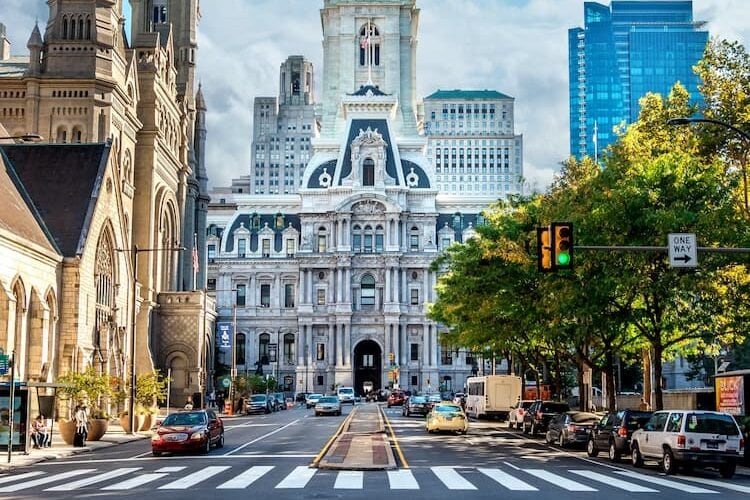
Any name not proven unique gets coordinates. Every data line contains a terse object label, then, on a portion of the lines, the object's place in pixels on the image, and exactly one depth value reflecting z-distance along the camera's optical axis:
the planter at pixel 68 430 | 39.75
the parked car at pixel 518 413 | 52.17
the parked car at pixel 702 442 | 27.23
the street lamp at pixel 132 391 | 47.84
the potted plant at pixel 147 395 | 51.50
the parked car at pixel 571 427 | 37.78
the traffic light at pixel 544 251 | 23.84
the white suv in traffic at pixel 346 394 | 103.25
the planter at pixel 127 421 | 49.81
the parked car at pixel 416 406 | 69.44
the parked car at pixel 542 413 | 46.28
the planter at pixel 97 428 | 43.12
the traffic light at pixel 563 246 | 23.50
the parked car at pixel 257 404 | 78.88
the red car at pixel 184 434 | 34.16
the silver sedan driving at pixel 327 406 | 71.81
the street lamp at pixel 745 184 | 38.28
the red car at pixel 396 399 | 93.38
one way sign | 25.56
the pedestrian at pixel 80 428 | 39.50
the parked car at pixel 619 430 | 32.31
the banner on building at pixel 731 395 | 34.16
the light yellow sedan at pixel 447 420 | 46.22
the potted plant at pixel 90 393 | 43.09
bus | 64.19
